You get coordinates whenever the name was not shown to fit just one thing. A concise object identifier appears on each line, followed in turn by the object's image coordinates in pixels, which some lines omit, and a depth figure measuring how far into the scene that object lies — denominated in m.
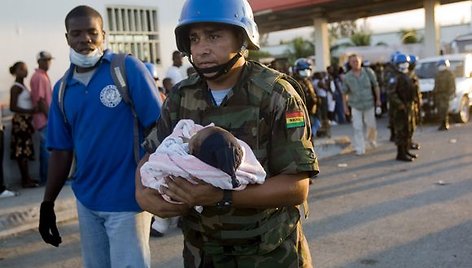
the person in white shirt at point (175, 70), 8.37
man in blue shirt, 2.65
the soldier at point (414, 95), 9.02
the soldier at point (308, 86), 7.84
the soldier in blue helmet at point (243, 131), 1.79
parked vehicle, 13.92
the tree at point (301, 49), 36.62
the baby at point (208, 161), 1.56
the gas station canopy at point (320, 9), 19.98
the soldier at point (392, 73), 9.19
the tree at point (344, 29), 48.49
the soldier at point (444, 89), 12.85
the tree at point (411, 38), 39.59
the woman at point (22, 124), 7.25
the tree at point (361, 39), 39.56
